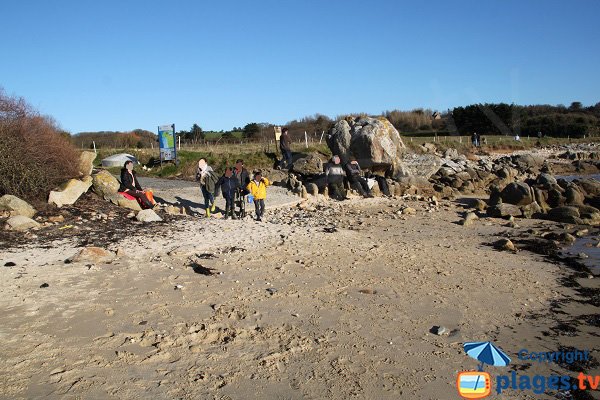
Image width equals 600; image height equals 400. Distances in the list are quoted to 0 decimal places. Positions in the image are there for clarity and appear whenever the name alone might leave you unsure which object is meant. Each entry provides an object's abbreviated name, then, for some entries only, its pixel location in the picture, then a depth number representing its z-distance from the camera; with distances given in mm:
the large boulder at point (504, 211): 15695
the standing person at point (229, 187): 13734
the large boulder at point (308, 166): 21181
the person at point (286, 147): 21534
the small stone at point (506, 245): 11250
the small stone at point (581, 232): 12997
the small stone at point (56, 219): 11930
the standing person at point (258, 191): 13501
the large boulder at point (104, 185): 14797
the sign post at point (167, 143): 22906
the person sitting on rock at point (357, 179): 18703
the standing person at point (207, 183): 13867
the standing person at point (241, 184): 14000
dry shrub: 12906
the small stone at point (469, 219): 14477
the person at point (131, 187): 14039
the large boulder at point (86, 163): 15292
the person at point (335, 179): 18375
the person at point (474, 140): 43441
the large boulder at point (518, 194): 17641
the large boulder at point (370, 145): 21000
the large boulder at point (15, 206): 11844
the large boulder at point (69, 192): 13062
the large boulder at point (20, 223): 11000
